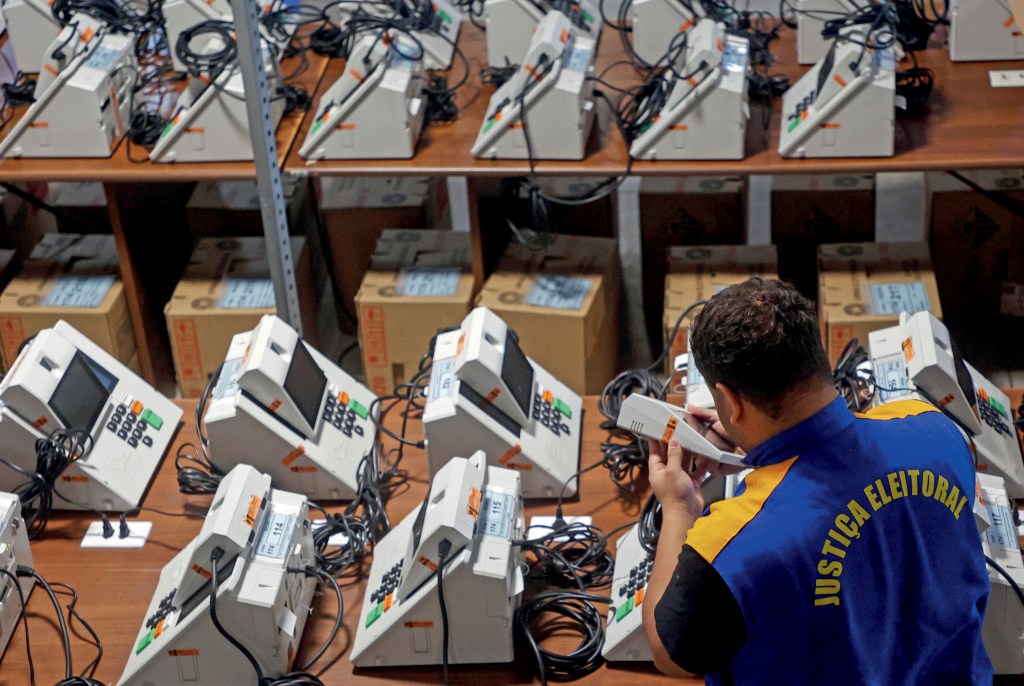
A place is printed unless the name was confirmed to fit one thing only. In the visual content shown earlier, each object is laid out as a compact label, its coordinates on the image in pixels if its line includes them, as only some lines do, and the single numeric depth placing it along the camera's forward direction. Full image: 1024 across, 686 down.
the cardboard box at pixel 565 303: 3.63
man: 1.61
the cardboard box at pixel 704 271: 3.71
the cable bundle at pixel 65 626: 2.24
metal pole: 3.07
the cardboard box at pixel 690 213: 4.03
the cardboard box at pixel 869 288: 3.55
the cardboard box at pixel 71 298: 3.76
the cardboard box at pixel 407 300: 3.70
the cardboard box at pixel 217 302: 3.75
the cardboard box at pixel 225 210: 4.14
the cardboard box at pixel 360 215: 4.08
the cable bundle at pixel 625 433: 2.70
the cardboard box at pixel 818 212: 4.01
